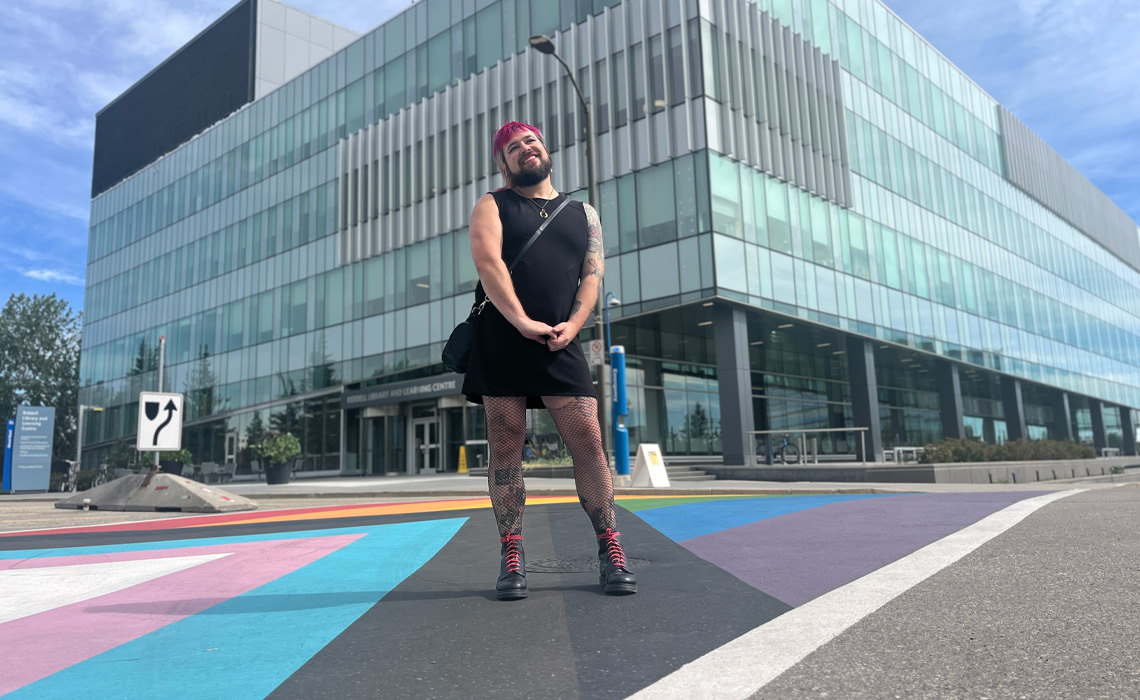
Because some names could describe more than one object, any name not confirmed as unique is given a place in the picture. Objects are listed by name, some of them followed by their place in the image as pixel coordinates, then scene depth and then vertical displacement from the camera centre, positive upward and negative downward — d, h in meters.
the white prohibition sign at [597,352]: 15.23 +2.07
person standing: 3.23 +0.48
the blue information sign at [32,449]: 29.44 +0.91
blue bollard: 15.72 +0.87
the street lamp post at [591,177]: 15.33 +5.92
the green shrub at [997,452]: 19.14 -0.31
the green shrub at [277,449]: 22.72 +0.44
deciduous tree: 62.19 +9.40
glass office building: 22.55 +8.81
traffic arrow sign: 9.88 +0.62
